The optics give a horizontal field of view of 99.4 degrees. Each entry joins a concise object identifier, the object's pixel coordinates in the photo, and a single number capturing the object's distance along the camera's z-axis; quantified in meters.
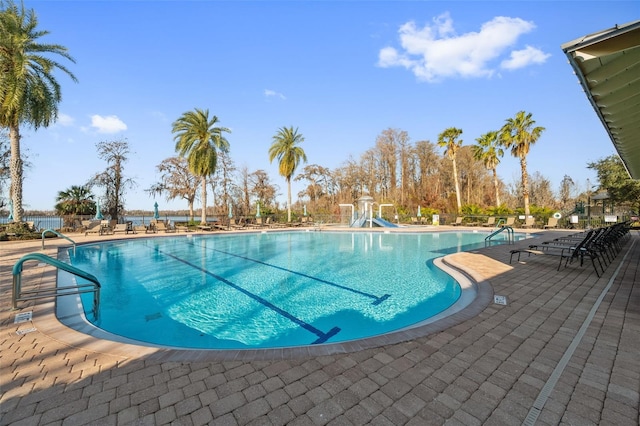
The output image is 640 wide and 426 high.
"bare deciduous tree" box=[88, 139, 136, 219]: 23.48
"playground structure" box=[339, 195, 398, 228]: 23.33
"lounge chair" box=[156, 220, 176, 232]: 18.89
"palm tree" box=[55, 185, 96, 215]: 20.25
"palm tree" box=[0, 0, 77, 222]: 12.66
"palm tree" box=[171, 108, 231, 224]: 22.34
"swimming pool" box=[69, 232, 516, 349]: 4.43
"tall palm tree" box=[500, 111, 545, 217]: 21.73
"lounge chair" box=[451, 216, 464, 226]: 24.72
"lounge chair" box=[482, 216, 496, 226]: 22.75
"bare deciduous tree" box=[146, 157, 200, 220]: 28.92
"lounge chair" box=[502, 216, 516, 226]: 21.43
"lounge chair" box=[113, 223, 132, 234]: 17.83
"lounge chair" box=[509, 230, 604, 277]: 6.12
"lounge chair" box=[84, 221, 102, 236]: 17.11
